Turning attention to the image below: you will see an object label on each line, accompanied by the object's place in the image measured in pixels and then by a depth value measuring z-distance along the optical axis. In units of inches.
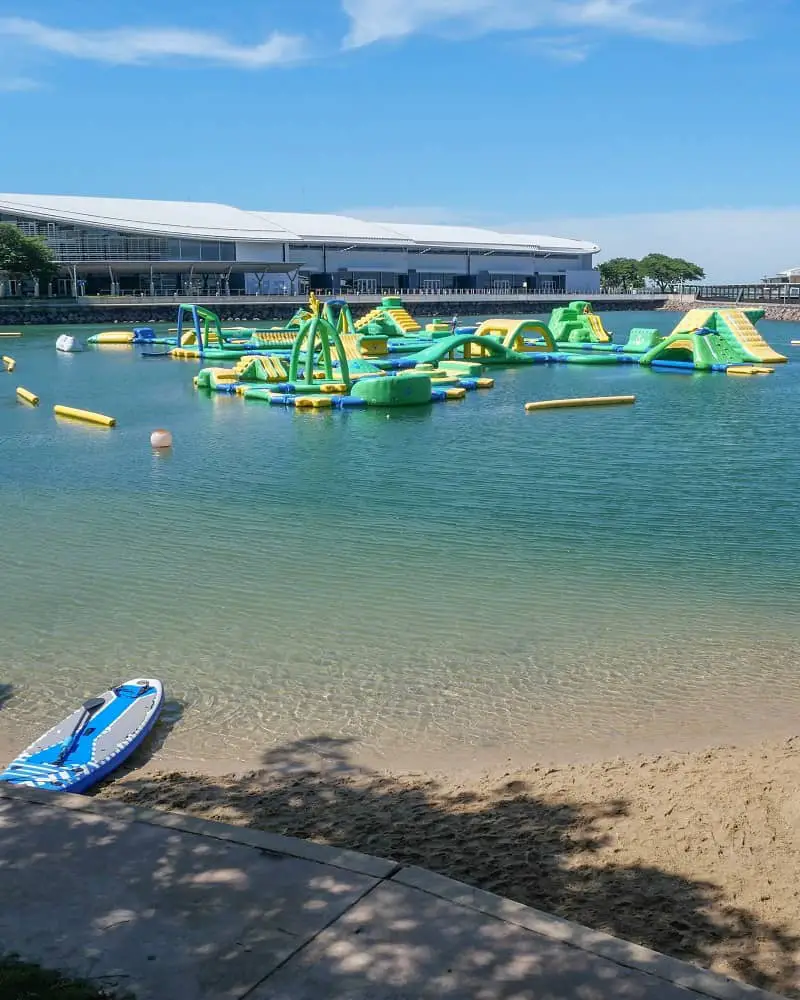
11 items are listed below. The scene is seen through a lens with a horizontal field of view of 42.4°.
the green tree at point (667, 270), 4830.2
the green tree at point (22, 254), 2807.6
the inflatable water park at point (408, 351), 1096.2
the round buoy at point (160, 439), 819.4
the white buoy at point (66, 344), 1946.4
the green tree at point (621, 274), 4830.2
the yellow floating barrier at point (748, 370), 1435.8
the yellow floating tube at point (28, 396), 1164.5
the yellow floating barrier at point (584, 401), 1066.7
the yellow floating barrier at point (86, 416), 973.8
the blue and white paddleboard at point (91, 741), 255.3
